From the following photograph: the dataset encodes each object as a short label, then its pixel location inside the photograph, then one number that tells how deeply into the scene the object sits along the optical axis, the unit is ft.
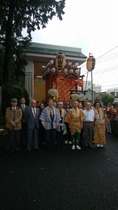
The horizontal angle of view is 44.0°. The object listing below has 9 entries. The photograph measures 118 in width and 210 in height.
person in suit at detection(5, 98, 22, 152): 15.17
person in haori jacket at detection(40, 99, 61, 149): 16.24
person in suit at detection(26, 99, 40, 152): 15.55
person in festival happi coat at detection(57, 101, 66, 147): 17.28
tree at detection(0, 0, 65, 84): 25.90
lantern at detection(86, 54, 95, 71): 32.61
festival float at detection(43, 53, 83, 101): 34.33
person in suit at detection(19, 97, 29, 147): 16.66
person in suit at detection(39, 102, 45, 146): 17.85
